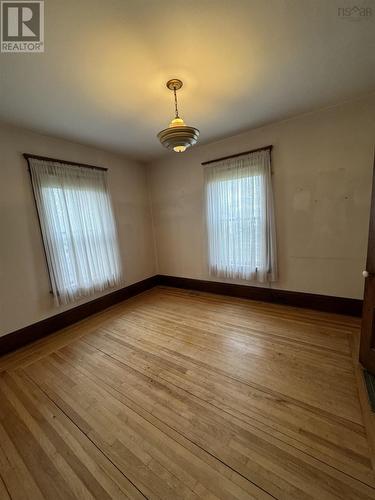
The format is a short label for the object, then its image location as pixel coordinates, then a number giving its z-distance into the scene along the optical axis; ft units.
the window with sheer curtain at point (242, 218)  9.68
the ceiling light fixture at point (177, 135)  5.61
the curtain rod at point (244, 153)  9.39
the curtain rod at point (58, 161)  8.25
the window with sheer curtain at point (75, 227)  8.79
